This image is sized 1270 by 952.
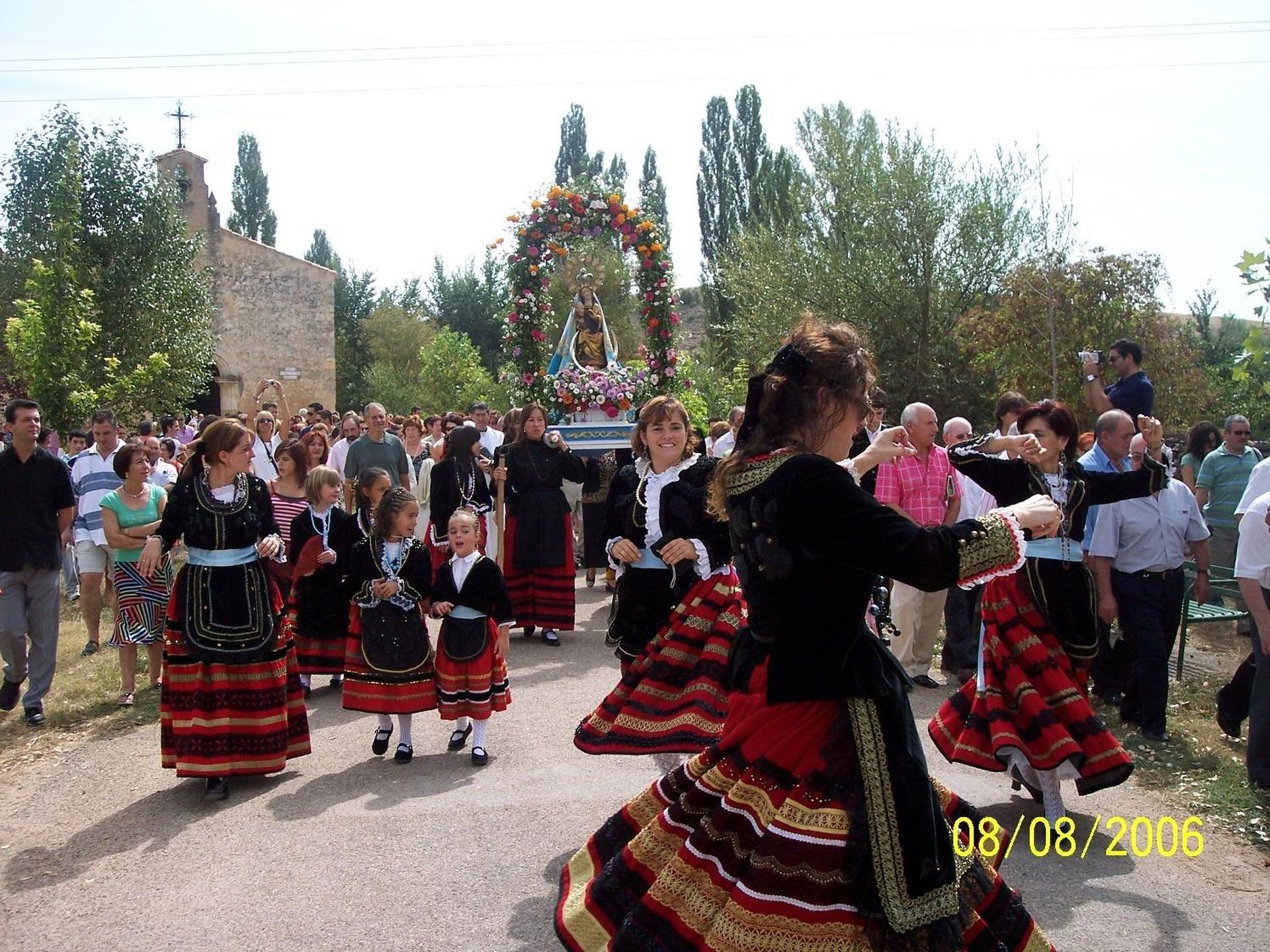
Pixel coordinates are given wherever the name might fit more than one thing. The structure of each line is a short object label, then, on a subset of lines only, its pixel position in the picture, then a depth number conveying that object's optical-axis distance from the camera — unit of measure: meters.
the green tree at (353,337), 44.72
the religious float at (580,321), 12.73
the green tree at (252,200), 52.94
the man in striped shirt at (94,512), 8.98
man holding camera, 7.80
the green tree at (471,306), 45.81
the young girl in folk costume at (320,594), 7.71
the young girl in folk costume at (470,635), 6.30
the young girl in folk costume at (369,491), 7.29
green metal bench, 7.94
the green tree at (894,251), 21.53
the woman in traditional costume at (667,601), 4.61
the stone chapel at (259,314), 31.09
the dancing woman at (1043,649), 4.92
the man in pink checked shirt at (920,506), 7.86
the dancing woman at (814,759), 2.67
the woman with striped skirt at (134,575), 7.50
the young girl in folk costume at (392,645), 6.33
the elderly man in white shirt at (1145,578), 6.48
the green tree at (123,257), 19.72
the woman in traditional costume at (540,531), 9.73
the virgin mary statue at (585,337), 13.20
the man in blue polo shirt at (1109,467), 6.15
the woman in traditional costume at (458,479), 9.70
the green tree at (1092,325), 16.42
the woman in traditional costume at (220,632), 5.73
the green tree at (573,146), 43.25
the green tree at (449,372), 34.66
